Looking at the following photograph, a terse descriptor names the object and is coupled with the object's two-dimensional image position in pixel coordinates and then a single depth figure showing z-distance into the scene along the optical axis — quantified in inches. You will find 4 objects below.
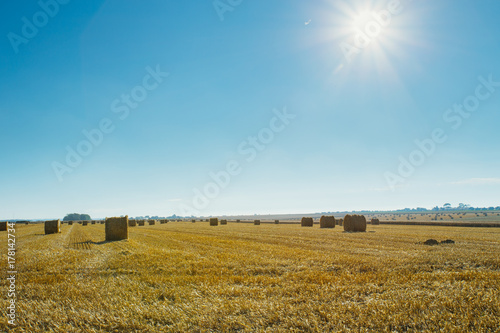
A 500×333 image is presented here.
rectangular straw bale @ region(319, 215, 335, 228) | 1438.2
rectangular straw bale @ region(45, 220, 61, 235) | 1250.5
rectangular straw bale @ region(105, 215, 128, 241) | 839.7
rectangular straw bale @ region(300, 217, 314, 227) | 1670.8
